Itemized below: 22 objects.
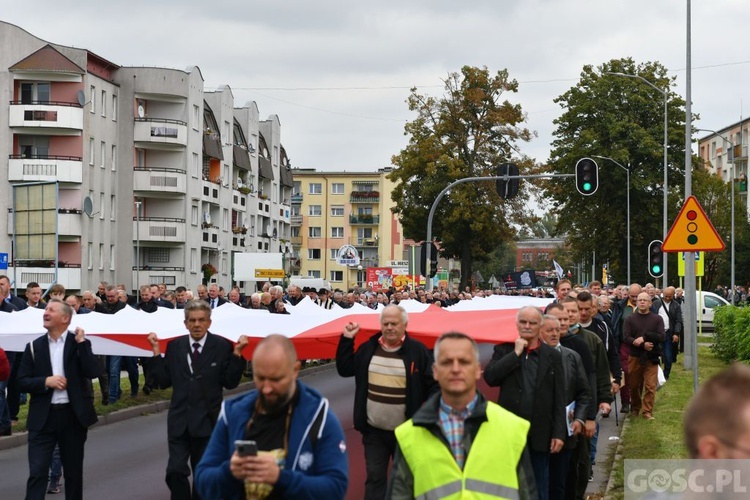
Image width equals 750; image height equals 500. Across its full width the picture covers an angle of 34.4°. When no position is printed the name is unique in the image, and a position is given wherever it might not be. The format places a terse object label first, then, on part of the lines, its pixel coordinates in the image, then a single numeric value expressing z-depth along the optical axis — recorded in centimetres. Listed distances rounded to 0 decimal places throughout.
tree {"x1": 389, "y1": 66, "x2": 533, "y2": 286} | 6656
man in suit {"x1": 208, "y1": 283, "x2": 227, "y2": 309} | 2464
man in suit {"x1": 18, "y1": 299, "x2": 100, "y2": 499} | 986
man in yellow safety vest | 493
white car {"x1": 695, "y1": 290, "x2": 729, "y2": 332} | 4953
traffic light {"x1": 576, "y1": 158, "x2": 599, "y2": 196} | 3145
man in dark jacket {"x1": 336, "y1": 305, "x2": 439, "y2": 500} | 932
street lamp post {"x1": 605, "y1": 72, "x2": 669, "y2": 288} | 4853
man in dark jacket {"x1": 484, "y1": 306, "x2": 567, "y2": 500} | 874
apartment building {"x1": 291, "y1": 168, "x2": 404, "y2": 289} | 13288
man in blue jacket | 485
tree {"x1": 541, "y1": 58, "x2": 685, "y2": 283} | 6888
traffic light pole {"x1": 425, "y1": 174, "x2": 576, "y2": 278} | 3341
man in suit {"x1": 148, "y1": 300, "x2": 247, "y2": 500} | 911
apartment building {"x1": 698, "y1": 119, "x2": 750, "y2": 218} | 11752
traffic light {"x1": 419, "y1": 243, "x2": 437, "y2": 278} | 3328
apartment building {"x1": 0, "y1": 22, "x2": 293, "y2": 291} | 5872
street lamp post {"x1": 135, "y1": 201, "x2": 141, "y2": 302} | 6099
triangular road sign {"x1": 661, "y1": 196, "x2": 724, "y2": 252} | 1368
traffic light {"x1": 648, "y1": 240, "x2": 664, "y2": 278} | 3177
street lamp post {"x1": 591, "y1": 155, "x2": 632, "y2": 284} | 6638
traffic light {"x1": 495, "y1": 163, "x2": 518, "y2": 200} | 3581
